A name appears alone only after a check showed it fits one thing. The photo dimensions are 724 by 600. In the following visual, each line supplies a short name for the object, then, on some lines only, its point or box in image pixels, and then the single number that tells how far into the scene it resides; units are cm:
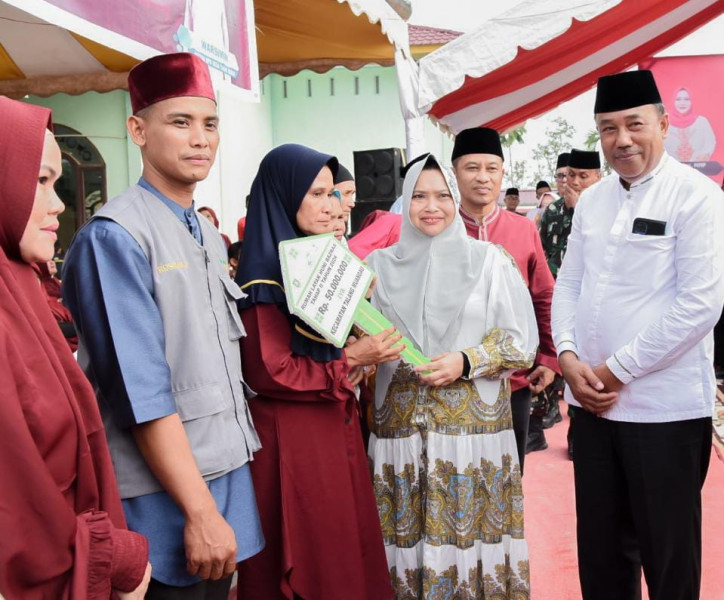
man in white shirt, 195
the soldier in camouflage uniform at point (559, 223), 485
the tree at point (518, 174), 5380
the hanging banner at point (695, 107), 776
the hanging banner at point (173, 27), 237
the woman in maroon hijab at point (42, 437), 100
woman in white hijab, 228
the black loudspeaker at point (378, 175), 663
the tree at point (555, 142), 5079
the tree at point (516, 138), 3242
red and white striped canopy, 512
